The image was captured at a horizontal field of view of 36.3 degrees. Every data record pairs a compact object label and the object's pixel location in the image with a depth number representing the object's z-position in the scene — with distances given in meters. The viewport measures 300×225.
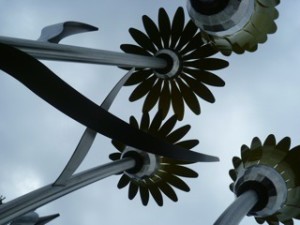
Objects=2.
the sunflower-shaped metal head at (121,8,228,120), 8.77
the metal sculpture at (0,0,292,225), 3.61
